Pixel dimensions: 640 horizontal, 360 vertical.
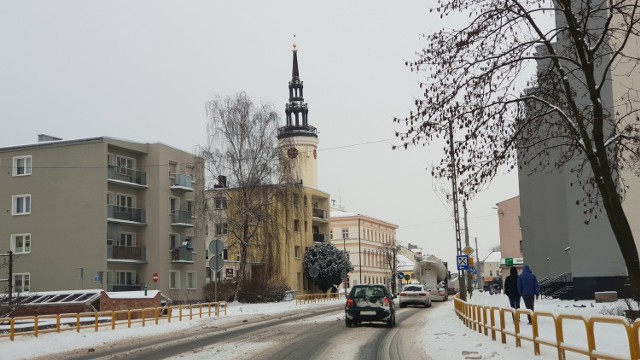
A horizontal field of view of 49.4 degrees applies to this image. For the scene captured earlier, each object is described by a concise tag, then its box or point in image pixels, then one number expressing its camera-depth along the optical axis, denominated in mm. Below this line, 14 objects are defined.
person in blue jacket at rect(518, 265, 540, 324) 20031
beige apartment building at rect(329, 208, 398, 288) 108562
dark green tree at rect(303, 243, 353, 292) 72625
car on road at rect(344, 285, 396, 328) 23219
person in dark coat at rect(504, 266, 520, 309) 21250
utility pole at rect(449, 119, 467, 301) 34969
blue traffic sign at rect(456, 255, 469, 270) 34925
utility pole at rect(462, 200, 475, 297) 39688
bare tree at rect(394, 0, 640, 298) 14266
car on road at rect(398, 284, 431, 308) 41375
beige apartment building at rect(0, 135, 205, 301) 48031
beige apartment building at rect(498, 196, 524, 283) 107438
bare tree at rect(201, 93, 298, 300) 48125
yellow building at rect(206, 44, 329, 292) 48469
